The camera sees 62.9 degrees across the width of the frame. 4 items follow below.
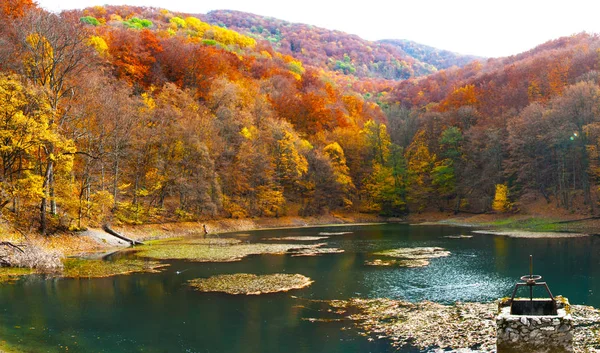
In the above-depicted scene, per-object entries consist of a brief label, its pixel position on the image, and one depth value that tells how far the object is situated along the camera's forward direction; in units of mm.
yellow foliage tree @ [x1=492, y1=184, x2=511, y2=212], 75250
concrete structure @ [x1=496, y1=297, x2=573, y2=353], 13344
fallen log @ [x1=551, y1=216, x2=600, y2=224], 63000
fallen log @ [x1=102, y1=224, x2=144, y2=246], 47975
